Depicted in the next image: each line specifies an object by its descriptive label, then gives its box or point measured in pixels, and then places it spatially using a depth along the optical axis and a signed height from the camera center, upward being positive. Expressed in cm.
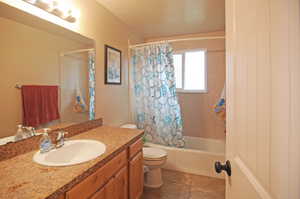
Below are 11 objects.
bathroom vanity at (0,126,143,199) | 73 -42
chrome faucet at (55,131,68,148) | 124 -35
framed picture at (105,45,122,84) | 213 +48
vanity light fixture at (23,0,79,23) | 130 +82
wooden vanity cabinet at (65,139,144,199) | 90 -61
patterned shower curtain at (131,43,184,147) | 253 +4
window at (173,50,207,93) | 305 +54
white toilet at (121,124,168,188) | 198 -92
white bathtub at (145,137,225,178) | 227 -97
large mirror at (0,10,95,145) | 109 +16
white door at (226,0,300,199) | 34 -1
